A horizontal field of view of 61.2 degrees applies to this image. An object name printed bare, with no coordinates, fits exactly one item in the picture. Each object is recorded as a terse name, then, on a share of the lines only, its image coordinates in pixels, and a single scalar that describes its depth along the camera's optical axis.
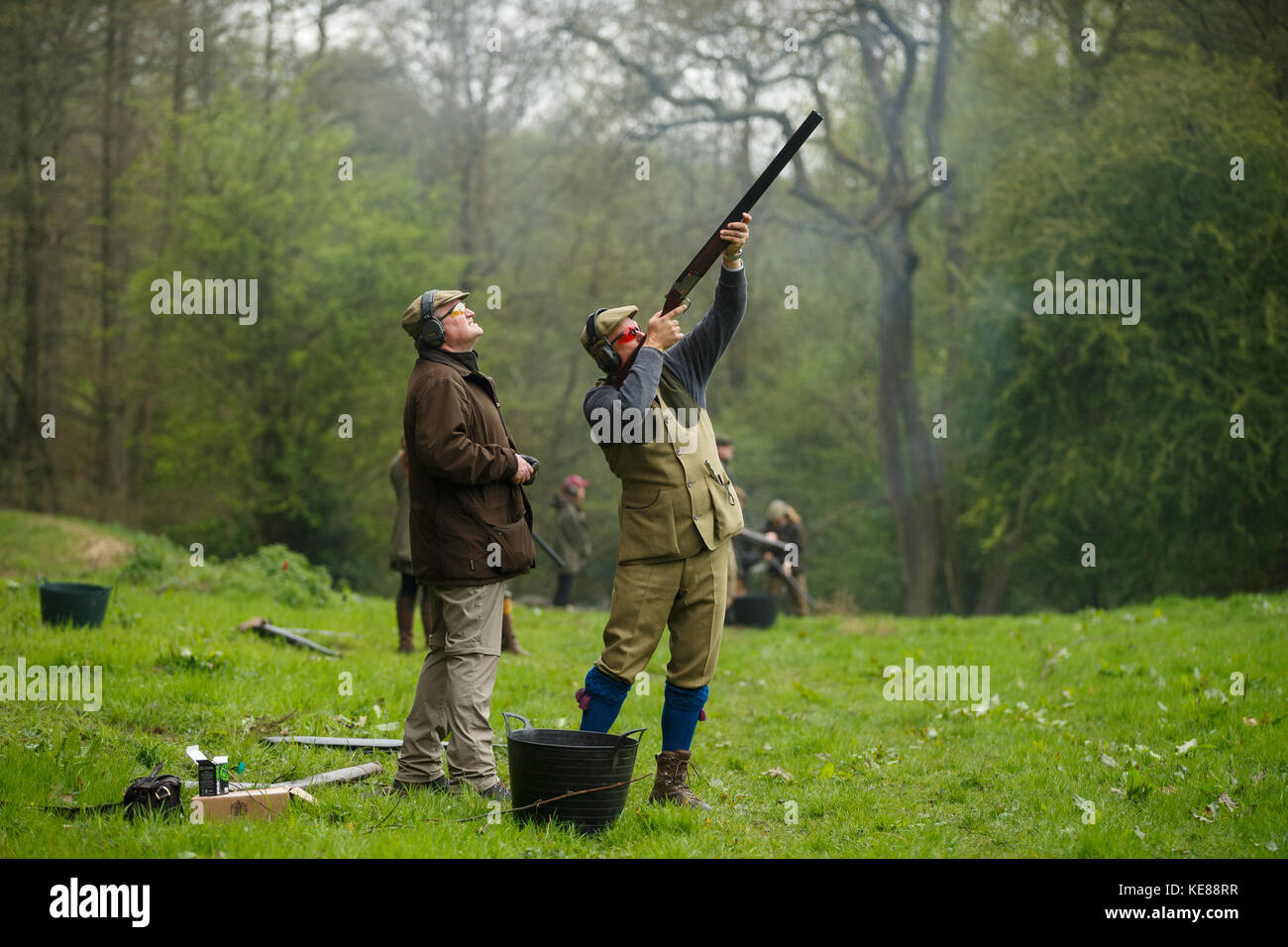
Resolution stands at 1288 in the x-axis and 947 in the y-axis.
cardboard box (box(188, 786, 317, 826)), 4.45
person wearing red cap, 16.33
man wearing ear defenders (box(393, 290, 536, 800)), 5.05
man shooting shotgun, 4.96
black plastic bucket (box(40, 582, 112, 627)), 8.39
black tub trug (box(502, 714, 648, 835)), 4.51
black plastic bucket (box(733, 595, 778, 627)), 13.39
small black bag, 4.46
